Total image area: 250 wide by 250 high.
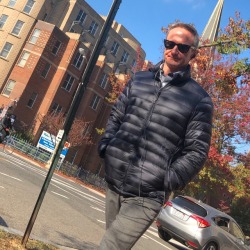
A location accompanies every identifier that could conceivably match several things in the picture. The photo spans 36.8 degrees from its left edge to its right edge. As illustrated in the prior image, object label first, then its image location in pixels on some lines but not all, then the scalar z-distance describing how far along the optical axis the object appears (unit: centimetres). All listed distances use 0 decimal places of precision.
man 277
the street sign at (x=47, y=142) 3120
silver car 1048
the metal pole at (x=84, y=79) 528
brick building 3722
